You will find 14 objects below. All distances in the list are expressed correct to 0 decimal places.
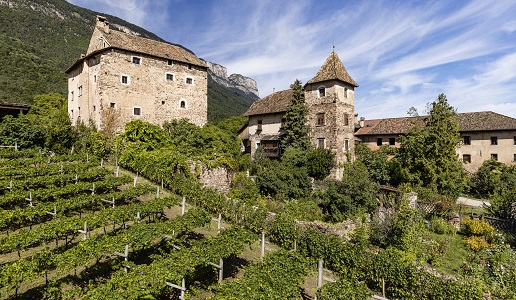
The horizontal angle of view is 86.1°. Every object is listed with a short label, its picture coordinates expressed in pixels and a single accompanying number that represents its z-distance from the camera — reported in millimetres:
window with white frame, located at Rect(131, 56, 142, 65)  29406
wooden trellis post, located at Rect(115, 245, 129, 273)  9677
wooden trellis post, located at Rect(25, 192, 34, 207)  13686
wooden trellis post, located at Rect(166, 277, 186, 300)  8062
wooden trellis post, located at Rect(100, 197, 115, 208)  14942
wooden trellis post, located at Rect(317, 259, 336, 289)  10195
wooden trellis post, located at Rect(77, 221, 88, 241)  11025
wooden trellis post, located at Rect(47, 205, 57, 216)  12632
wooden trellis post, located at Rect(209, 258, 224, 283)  10200
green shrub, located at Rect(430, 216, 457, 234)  19359
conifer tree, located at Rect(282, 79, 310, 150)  30031
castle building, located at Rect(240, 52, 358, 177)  29922
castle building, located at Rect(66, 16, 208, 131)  27719
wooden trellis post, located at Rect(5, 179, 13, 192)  14652
